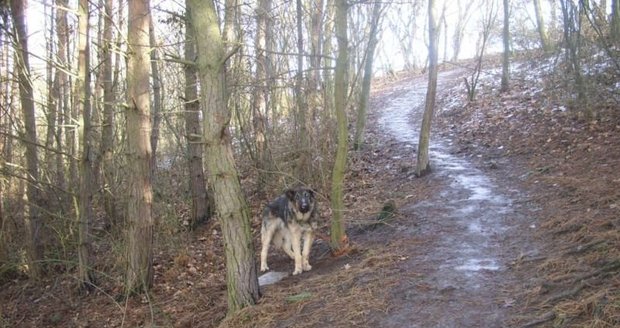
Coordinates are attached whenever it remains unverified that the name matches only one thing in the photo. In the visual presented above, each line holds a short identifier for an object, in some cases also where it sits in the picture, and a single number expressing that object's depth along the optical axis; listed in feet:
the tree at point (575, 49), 38.45
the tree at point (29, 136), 31.01
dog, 25.41
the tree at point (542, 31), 65.47
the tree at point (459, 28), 136.46
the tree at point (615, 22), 38.27
